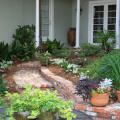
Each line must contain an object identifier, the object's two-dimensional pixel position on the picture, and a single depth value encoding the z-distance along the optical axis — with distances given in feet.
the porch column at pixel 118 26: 41.47
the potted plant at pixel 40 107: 11.81
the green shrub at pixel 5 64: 33.06
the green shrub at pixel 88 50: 38.45
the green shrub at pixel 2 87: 25.04
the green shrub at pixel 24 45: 37.09
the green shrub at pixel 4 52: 35.42
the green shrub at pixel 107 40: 39.72
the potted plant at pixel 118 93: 20.47
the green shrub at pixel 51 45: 42.34
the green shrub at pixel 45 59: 34.76
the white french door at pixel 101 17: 48.44
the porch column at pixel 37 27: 42.91
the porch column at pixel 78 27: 46.32
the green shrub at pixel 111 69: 21.25
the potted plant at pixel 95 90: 19.22
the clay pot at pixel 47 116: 11.89
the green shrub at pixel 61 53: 38.68
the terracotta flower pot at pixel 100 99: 19.37
